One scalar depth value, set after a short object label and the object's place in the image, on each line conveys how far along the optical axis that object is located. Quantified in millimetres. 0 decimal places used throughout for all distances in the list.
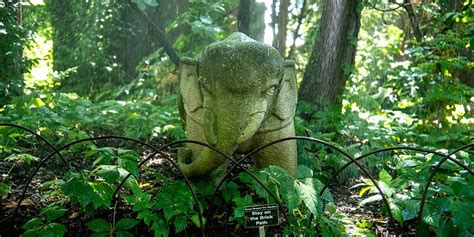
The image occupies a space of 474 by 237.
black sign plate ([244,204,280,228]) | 2800
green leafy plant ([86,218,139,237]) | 3141
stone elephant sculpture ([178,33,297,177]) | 3473
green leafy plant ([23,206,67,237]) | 3033
